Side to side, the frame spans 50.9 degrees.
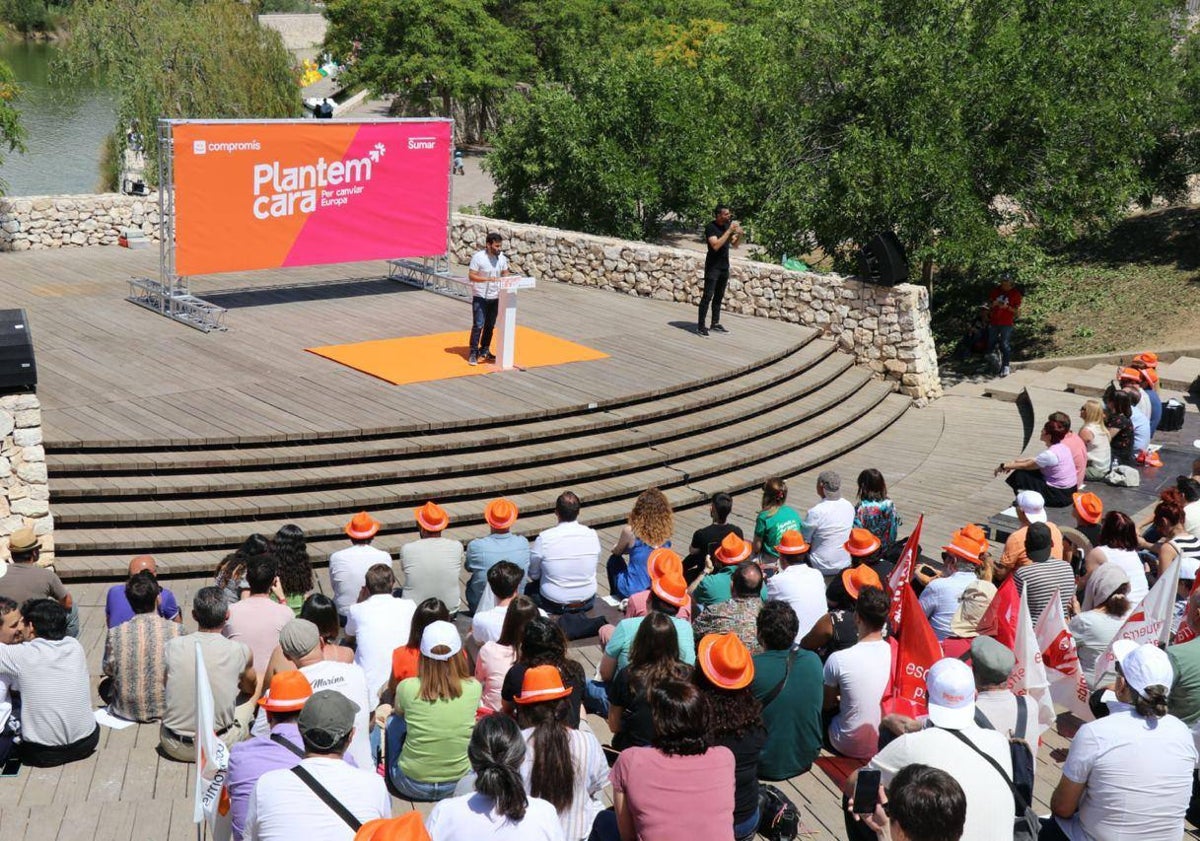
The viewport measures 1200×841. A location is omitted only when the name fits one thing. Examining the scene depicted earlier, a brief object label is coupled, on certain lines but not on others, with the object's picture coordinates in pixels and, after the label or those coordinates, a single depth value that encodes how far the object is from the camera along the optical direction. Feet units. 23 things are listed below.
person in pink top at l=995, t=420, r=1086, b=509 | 37.01
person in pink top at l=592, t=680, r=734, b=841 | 16.12
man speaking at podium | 45.55
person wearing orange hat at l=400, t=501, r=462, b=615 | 27.32
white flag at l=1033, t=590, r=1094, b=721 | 24.06
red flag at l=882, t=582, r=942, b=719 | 21.70
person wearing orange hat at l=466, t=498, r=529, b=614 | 27.76
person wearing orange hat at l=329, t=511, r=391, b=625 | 26.91
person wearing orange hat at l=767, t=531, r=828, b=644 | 25.21
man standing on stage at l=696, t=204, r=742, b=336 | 50.31
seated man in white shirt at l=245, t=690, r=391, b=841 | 14.88
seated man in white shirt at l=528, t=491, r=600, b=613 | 27.99
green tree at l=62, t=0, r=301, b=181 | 80.33
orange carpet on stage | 45.34
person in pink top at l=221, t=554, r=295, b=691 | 23.41
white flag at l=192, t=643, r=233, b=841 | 17.08
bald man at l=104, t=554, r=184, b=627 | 25.50
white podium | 44.01
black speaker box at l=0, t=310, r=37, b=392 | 32.19
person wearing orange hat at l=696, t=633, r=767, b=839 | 18.02
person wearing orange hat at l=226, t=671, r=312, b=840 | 16.81
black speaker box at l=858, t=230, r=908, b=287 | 54.03
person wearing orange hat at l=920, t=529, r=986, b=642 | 25.77
